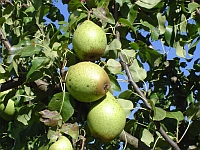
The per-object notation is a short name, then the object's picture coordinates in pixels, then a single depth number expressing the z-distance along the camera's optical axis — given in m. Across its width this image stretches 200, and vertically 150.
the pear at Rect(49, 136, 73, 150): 1.13
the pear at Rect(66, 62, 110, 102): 1.17
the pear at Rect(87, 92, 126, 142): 1.20
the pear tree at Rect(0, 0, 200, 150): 1.20
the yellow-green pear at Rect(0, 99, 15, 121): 1.86
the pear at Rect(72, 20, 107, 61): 1.24
